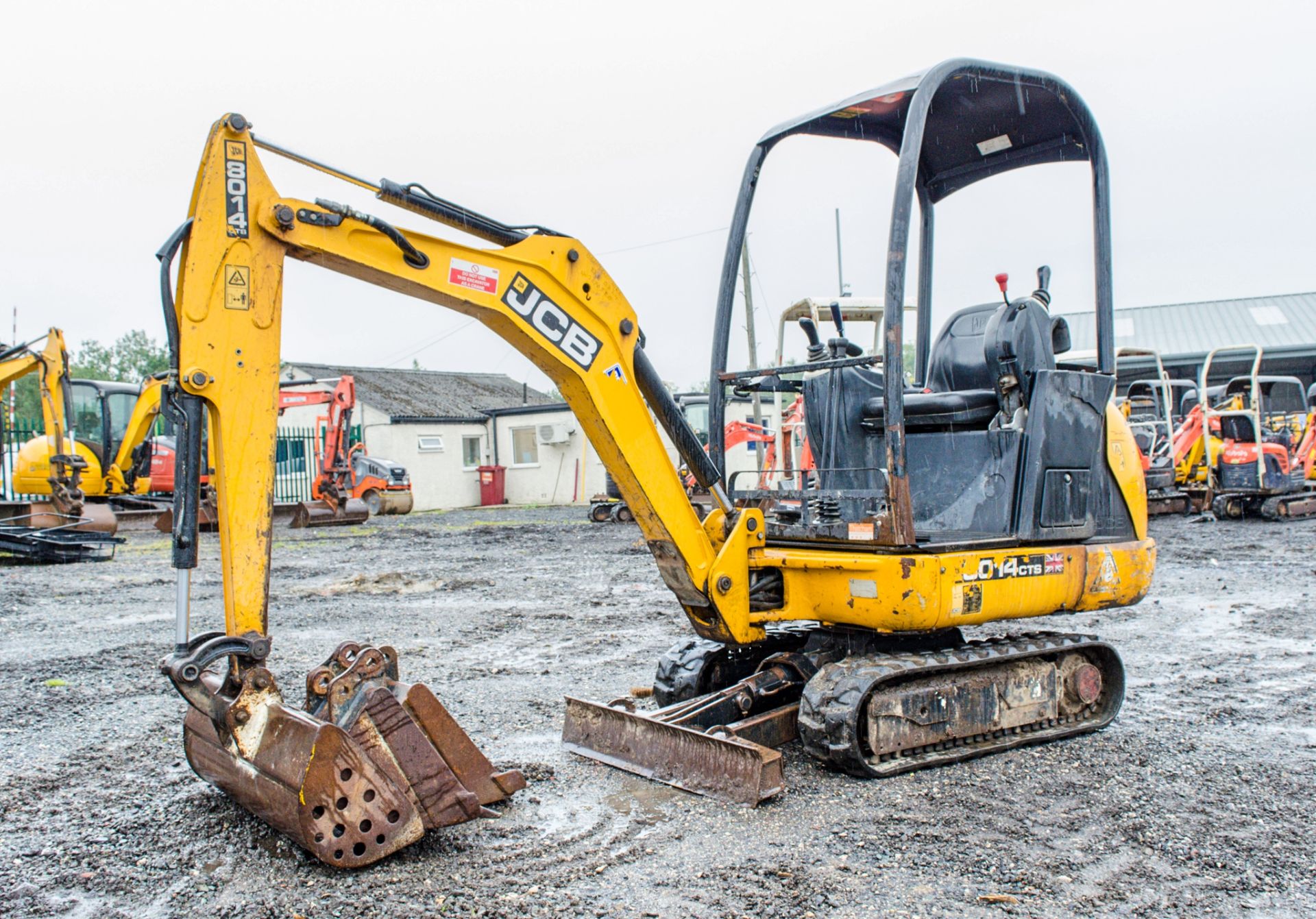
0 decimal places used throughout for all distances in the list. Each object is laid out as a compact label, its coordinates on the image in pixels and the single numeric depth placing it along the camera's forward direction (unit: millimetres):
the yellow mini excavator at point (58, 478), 14328
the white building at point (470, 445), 29594
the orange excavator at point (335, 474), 20375
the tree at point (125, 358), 62031
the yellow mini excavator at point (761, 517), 3686
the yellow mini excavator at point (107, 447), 16984
